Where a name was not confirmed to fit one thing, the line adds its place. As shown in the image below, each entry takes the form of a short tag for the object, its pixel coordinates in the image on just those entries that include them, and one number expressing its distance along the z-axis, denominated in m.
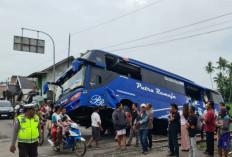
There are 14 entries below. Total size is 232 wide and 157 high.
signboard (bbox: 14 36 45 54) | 21.86
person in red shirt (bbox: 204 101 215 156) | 7.48
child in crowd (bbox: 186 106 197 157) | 7.06
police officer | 5.27
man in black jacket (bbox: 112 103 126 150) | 9.00
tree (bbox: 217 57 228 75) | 72.71
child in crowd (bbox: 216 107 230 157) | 7.20
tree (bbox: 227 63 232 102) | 71.78
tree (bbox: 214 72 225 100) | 74.50
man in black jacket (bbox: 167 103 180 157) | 7.52
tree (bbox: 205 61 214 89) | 79.81
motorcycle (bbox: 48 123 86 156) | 7.96
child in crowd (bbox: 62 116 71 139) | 8.41
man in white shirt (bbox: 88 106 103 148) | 9.52
